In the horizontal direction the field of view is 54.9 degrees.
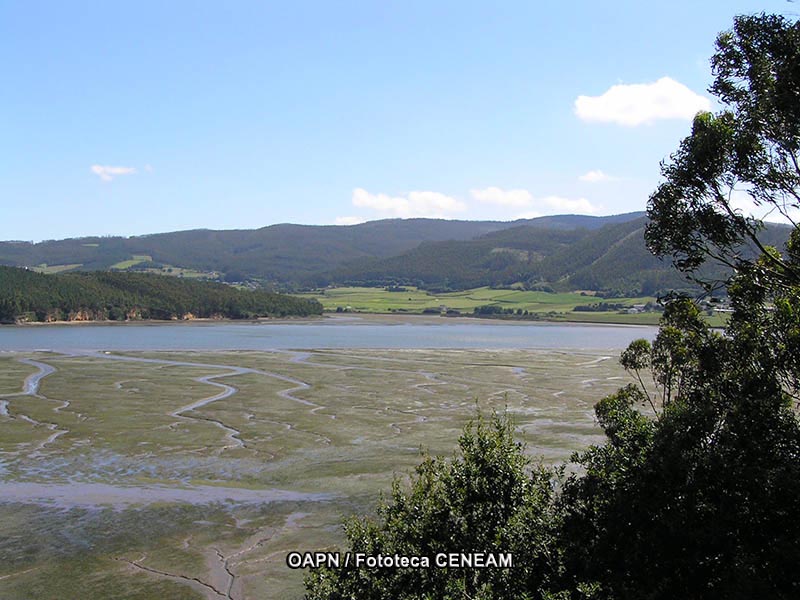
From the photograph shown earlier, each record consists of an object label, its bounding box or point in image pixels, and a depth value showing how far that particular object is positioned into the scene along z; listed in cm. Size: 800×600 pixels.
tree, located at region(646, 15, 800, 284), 1506
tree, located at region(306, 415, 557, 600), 1355
